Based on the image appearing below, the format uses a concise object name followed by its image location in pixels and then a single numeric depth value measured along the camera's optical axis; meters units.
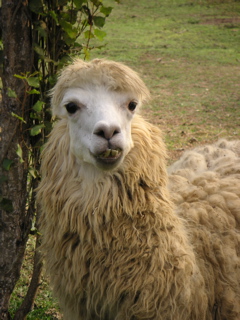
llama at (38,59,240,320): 4.37
